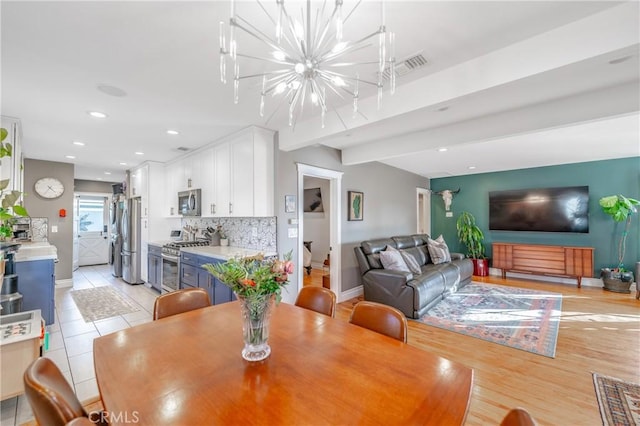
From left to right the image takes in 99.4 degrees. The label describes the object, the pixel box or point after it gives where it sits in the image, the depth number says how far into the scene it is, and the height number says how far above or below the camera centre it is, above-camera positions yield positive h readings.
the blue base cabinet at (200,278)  3.18 -0.84
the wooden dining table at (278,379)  0.90 -0.67
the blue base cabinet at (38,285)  3.17 -0.85
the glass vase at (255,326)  1.25 -0.52
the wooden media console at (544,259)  5.38 -1.00
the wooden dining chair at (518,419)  0.80 -0.62
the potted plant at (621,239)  4.92 -0.51
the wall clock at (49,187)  5.33 +0.54
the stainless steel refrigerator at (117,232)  5.94 -0.42
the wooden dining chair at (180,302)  1.86 -0.64
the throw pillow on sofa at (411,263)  4.24 -0.80
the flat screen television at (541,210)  5.59 +0.07
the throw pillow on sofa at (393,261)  4.03 -0.72
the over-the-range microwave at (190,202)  4.47 +0.20
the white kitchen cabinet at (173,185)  5.10 +0.57
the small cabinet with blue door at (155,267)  4.66 -0.94
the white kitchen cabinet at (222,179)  3.90 +0.51
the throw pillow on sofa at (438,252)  5.35 -0.78
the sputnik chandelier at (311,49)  1.32 +1.12
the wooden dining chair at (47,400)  0.88 -0.61
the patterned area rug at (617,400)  1.86 -1.42
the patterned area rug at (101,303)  3.88 -1.42
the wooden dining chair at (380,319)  1.55 -0.64
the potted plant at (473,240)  6.52 -0.69
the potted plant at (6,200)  1.82 +0.10
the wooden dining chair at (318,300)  1.93 -0.65
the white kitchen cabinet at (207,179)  4.21 +0.55
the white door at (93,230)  7.71 -0.47
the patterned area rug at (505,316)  3.06 -1.43
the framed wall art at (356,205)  4.78 +0.15
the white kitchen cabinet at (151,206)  5.29 +0.15
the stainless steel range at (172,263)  4.05 -0.76
